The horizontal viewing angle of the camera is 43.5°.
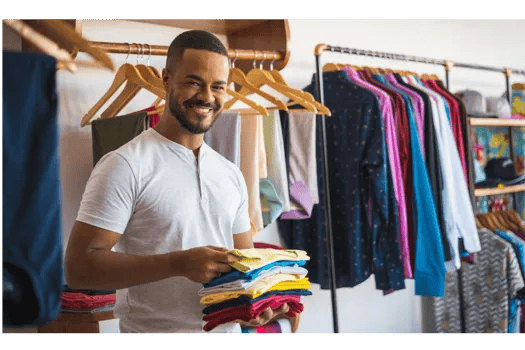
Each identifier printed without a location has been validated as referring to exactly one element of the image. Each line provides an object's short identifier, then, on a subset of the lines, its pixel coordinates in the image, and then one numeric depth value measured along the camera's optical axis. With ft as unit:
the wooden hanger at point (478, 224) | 10.35
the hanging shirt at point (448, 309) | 10.45
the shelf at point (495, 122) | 9.80
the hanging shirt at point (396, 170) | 7.63
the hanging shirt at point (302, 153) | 7.33
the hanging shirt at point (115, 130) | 5.73
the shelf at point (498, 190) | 9.88
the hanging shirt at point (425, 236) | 7.56
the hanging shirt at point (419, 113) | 8.04
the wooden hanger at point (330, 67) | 8.48
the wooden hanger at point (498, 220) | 10.61
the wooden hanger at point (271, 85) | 6.81
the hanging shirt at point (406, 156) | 7.84
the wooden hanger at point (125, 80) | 5.83
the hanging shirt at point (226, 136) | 6.13
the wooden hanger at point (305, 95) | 7.00
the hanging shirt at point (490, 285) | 9.70
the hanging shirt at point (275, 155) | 6.77
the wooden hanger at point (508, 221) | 10.70
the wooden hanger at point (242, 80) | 6.50
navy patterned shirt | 7.66
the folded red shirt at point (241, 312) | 4.30
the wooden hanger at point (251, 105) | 6.19
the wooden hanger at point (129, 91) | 5.93
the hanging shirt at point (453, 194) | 7.93
